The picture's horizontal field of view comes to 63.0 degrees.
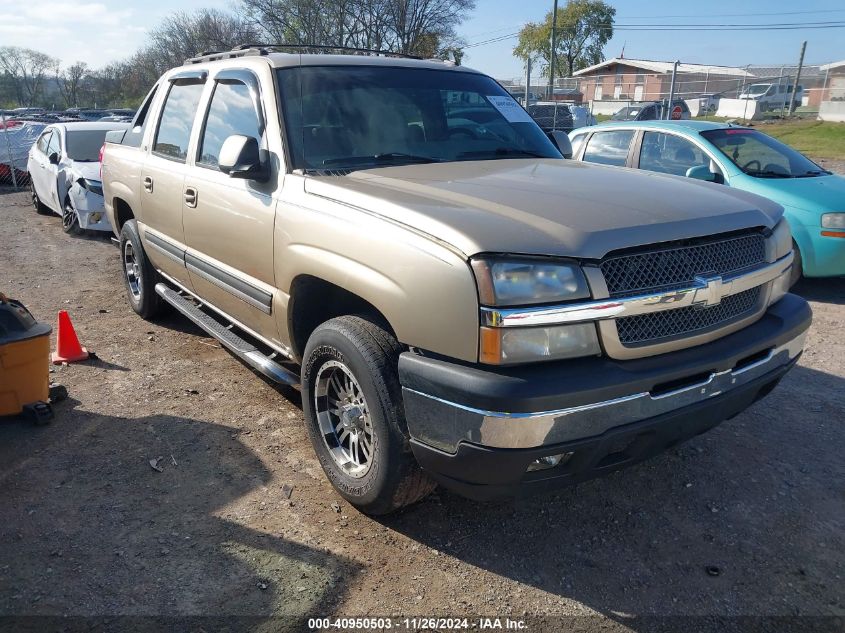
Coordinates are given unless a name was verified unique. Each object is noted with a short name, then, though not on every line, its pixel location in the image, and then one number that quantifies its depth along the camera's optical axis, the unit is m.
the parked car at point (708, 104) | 37.08
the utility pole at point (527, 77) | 14.95
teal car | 6.36
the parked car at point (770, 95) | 38.84
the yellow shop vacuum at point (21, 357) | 3.83
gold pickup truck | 2.35
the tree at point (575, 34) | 70.00
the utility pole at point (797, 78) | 32.10
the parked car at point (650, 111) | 23.38
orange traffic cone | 5.03
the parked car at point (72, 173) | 9.54
